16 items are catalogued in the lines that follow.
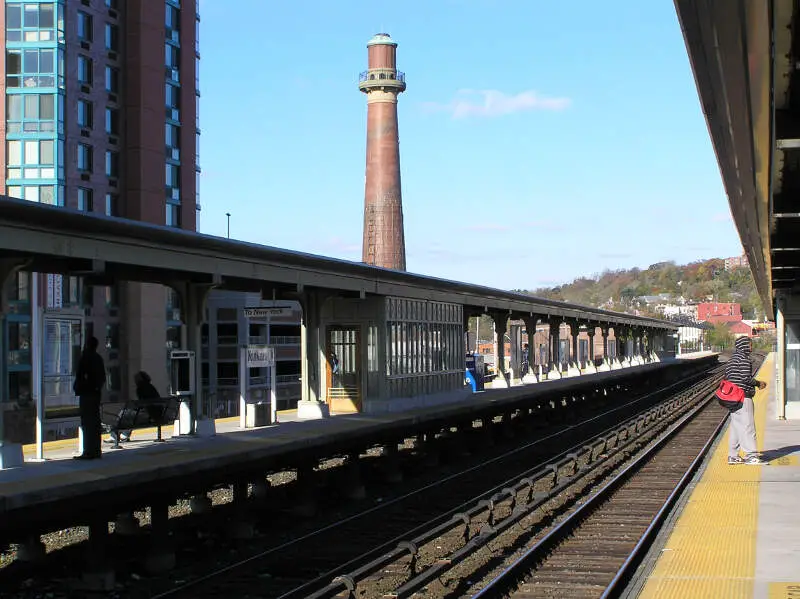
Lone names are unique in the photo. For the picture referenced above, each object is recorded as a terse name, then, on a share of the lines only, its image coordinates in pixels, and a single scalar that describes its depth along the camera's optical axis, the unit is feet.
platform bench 45.86
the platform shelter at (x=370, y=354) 68.90
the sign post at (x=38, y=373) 38.68
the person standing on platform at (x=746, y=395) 52.34
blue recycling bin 109.19
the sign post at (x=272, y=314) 57.52
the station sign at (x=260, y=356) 57.79
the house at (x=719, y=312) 588.09
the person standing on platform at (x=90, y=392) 38.93
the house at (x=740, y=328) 499.18
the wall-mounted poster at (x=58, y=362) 39.88
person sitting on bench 51.57
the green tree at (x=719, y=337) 479.41
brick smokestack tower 208.95
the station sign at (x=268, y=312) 57.31
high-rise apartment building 154.61
